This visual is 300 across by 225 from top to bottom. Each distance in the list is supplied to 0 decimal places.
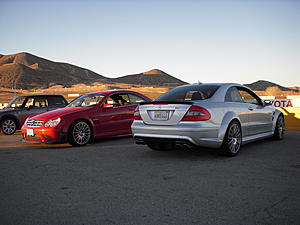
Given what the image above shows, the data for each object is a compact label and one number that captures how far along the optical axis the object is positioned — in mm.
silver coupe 5566
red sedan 7695
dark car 11219
